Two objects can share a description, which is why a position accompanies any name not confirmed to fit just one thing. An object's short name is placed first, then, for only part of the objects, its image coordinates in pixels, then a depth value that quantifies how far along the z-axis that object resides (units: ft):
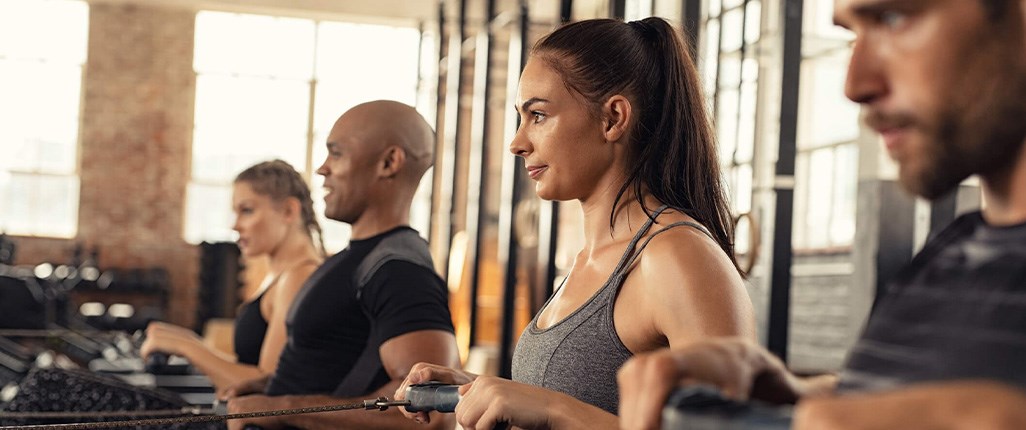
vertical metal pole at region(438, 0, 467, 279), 32.40
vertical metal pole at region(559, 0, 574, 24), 20.26
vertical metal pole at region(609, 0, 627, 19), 17.72
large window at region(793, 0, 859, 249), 24.25
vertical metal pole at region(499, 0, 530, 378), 24.30
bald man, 7.58
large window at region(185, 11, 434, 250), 43.42
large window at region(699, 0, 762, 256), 13.47
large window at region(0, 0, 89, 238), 41.83
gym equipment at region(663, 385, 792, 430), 2.22
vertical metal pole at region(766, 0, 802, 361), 12.41
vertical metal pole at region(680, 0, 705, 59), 14.70
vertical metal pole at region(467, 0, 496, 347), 28.58
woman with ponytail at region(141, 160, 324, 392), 10.62
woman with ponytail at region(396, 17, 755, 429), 5.07
